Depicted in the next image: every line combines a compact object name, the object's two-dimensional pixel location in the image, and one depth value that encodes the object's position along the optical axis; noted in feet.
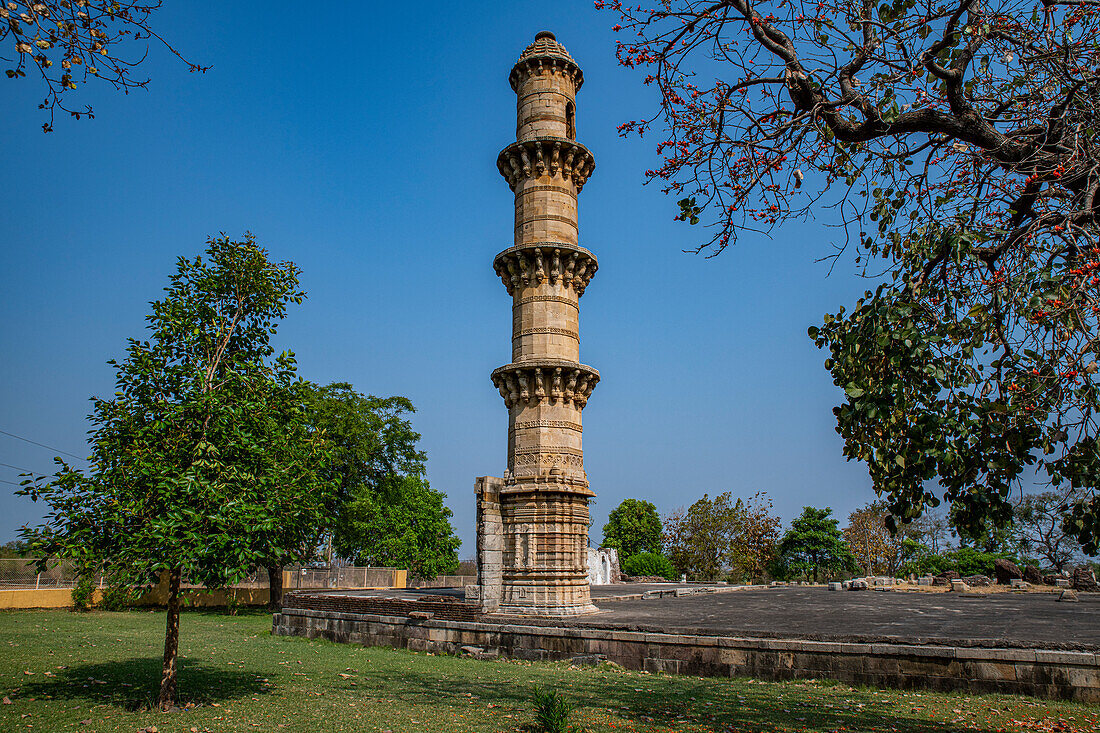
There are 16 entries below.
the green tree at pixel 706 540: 159.33
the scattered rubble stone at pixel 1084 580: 98.78
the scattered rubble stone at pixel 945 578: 117.66
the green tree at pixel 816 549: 167.12
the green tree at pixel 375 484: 101.35
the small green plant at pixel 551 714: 22.63
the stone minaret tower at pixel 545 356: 51.29
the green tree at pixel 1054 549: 162.20
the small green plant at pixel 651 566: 154.61
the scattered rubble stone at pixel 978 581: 110.78
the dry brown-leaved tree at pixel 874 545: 163.09
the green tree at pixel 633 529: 205.44
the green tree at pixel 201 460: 27.07
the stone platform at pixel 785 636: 30.07
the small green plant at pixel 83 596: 89.71
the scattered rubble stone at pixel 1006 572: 116.16
